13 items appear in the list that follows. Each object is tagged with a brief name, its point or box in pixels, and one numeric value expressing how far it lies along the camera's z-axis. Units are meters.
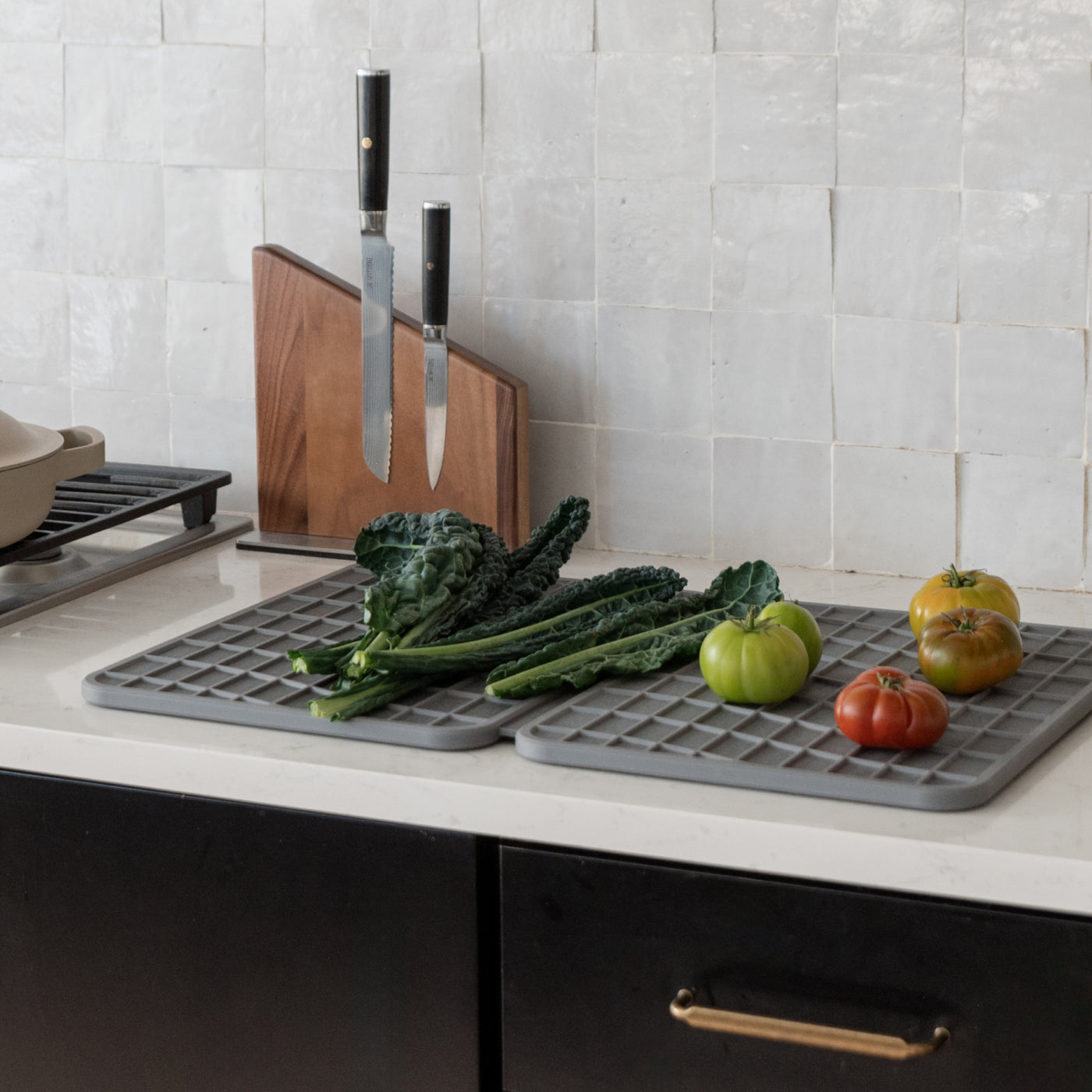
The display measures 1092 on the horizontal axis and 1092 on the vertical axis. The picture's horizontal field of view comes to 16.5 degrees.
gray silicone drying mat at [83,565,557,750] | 2.79
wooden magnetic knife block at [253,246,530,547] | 3.23
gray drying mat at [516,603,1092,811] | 2.69
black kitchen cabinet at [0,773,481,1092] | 2.77
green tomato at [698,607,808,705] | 2.78
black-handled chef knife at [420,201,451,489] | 3.13
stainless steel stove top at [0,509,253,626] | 3.11
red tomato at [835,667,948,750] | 2.71
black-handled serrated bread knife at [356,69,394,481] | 3.14
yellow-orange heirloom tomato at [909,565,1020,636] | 2.88
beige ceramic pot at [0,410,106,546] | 3.05
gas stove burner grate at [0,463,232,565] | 3.14
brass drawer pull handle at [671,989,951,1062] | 2.66
